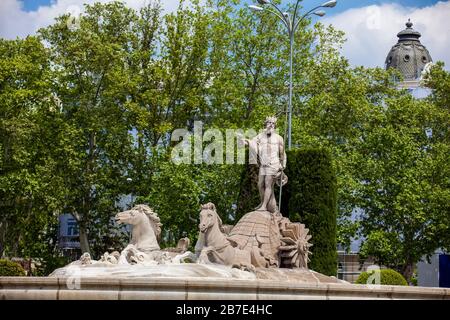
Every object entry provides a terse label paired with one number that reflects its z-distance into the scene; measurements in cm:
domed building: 7788
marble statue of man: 2405
